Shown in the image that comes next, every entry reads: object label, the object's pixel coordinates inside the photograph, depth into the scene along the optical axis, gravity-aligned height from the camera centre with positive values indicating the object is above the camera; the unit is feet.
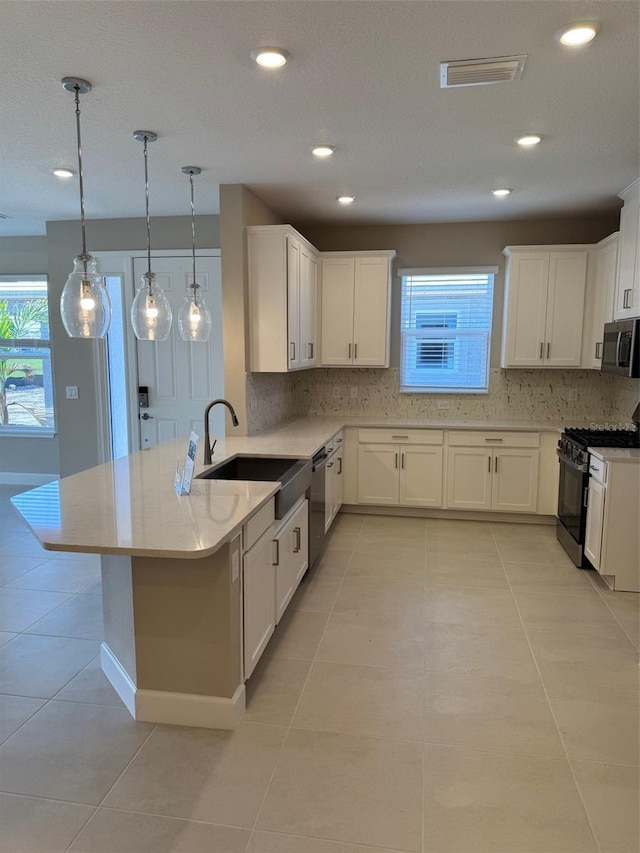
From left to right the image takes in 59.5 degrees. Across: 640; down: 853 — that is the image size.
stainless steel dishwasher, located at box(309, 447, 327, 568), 12.40 -3.22
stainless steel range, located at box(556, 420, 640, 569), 12.96 -2.70
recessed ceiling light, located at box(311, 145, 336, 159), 10.35 +3.98
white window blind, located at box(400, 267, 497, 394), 17.49 +1.11
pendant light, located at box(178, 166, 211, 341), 10.51 +0.87
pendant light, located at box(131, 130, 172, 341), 8.94 +0.81
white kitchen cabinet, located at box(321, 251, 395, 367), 16.81 +1.72
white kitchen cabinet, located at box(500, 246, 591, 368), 15.72 +1.75
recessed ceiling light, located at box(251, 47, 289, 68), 6.93 +3.85
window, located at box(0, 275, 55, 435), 19.94 +0.19
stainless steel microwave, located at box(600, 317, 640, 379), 12.17 +0.42
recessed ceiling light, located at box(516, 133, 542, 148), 9.78 +4.00
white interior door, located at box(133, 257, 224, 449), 16.83 -0.17
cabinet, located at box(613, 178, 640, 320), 12.48 +2.47
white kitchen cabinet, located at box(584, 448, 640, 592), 11.71 -3.18
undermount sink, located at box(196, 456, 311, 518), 9.90 -2.21
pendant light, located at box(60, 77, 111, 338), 7.30 +0.80
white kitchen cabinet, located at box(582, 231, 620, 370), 14.39 +1.91
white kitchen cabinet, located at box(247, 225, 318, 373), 13.16 +1.65
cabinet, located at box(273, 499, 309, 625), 9.69 -3.55
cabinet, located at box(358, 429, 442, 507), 16.42 -3.00
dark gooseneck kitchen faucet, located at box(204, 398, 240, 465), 10.67 -1.53
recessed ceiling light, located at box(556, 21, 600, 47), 6.39 +3.86
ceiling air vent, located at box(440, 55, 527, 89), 7.16 +3.85
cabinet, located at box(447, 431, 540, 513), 15.85 -3.00
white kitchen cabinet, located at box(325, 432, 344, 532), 14.51 -3.08
